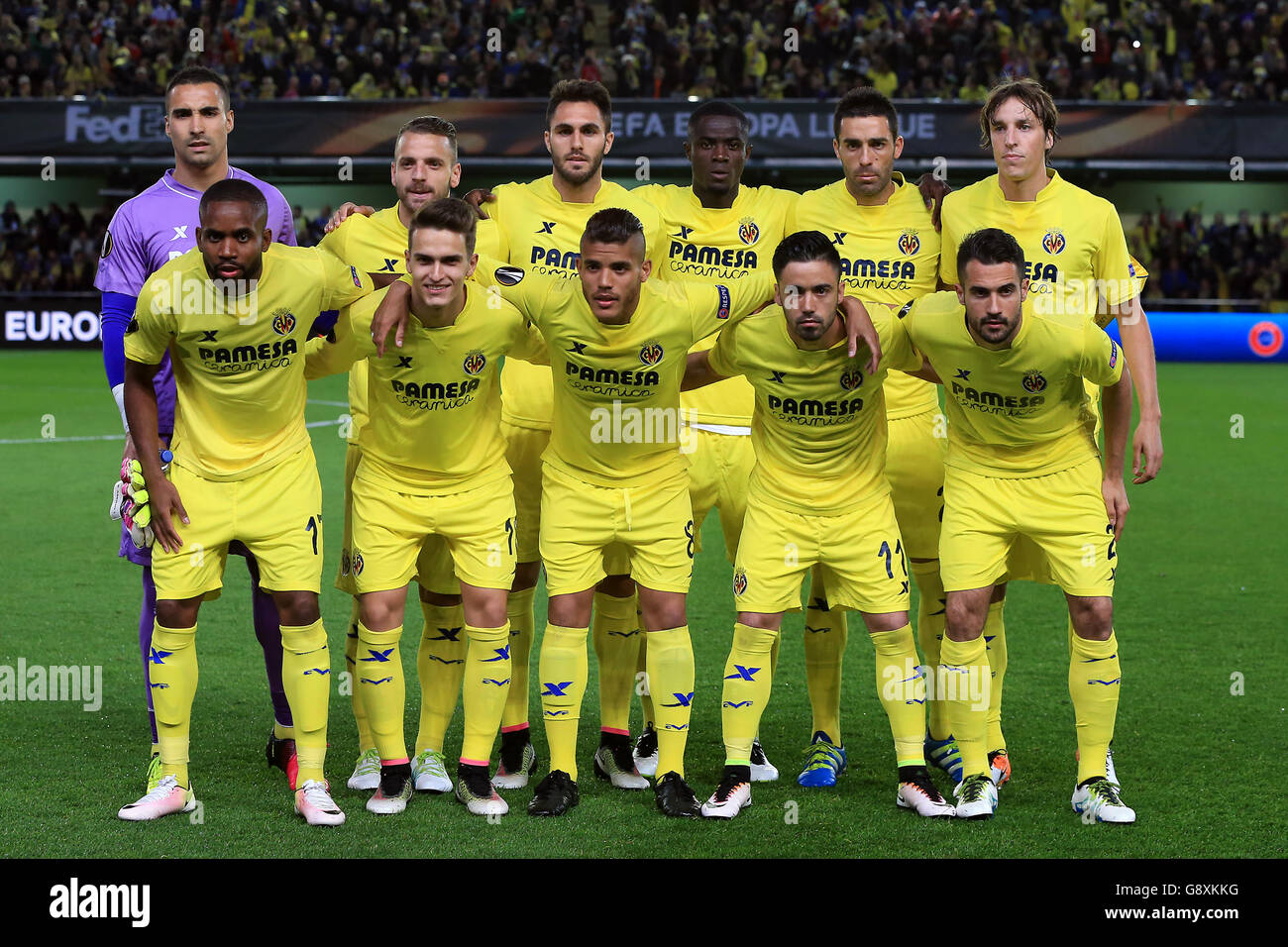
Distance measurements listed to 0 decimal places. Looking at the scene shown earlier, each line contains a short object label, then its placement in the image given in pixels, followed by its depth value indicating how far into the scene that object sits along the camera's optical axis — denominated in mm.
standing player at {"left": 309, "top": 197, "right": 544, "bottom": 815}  4902
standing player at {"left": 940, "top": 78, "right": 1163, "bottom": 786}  5098
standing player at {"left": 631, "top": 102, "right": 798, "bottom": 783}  5602
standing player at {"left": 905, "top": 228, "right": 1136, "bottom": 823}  4781
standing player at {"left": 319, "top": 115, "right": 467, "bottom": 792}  5273
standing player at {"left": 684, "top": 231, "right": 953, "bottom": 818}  4922
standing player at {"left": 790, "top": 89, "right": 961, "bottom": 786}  5449
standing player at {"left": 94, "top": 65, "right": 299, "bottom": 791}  5152
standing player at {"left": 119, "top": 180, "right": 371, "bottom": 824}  4730
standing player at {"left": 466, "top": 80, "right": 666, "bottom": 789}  5375
